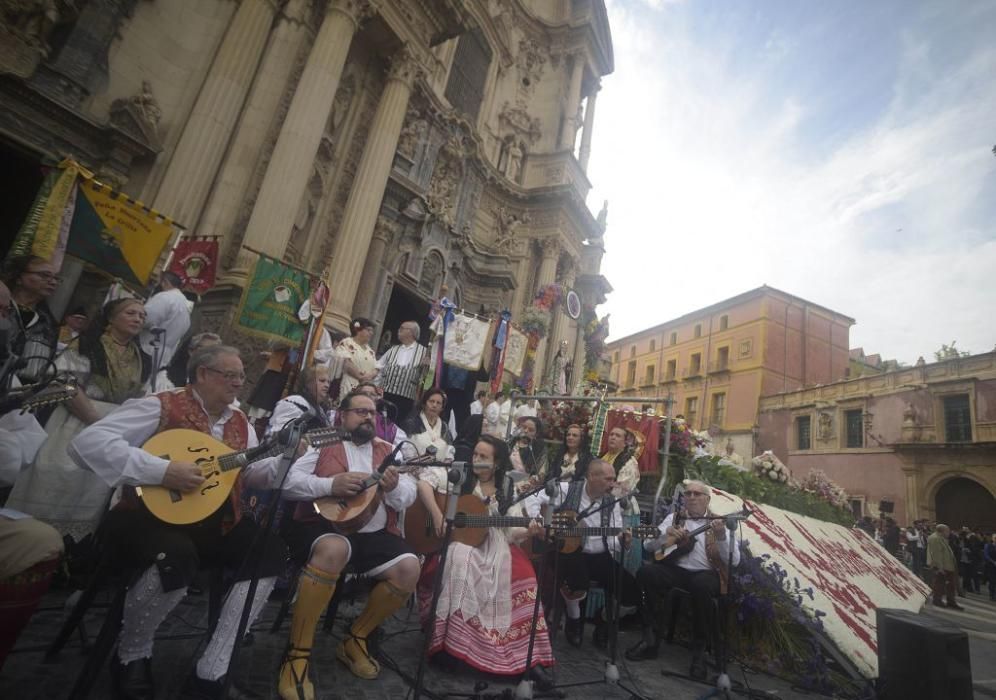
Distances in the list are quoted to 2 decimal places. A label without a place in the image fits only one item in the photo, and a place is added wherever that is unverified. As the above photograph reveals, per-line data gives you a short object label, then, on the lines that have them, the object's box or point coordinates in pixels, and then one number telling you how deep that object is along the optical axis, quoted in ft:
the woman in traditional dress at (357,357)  21.49
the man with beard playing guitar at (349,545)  8.52
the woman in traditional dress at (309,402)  12.05
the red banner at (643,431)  23.97
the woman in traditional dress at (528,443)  21.43
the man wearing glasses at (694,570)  13.88
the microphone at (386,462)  8.88
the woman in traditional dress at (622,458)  21.38
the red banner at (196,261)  24.12
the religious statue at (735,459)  29.83
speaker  10.58
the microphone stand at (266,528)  7.26
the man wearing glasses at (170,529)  7.22
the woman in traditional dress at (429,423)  16.24
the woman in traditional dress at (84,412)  10.23
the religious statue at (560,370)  48.47
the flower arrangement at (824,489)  30.86
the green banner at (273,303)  22.90
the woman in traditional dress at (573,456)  19.52
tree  91.93
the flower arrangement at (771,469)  27.04
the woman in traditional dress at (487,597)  10.62
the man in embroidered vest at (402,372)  24.81
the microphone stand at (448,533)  7.75
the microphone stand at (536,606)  9.02
